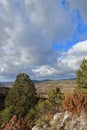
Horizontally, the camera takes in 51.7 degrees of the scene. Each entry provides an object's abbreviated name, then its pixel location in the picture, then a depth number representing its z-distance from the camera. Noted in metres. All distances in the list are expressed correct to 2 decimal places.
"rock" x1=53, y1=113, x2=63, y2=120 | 8.91
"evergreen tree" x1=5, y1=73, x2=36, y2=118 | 13.91
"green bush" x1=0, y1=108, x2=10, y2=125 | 13.11
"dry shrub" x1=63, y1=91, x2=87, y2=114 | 8.82
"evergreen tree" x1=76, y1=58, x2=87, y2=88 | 14.68
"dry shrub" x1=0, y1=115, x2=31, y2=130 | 9.85
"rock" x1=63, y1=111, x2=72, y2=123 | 8.58
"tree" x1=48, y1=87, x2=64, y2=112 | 14.50
